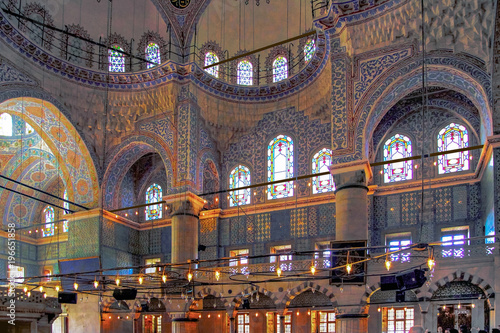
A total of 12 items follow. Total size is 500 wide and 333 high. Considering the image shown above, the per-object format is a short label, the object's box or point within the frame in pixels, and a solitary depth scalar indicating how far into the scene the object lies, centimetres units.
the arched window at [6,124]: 1977
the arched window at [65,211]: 2020
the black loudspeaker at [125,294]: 1541
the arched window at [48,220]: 2189
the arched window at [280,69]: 1877
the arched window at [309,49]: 1803
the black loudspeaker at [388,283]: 1230
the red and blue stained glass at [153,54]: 1888
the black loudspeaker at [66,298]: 1634
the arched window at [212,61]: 1892
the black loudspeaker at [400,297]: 1394
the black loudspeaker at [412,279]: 1105
